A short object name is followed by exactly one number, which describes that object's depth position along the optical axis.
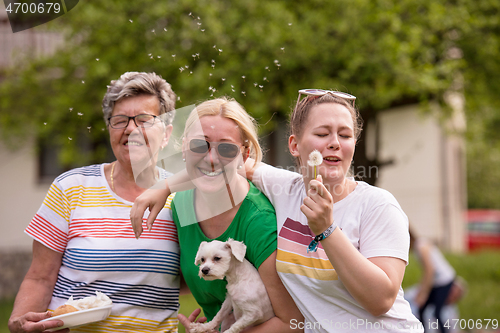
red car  18.31
